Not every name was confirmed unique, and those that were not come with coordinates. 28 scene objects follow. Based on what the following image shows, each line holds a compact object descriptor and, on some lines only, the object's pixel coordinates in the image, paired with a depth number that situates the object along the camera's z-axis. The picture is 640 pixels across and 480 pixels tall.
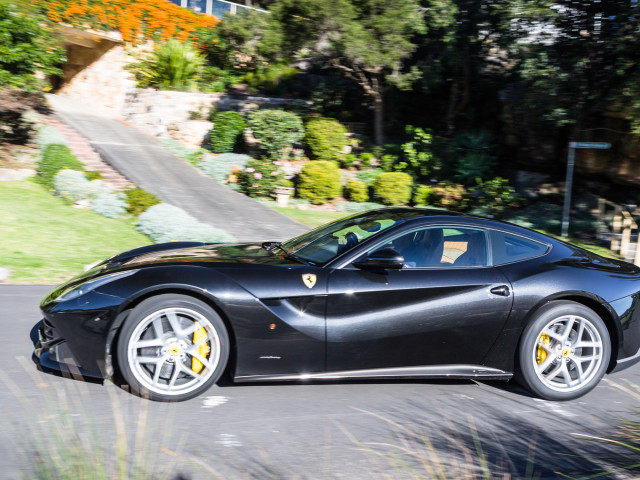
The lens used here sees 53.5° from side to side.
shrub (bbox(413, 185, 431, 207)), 16.52
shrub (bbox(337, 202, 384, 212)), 16.11
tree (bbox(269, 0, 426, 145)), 16.38
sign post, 14.18
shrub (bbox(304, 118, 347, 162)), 18.38
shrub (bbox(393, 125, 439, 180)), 17.79
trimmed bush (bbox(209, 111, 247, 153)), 18.98
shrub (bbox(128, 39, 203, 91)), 21.33
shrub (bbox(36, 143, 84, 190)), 13.41
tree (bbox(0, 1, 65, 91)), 13.82
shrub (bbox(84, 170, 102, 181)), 13.62
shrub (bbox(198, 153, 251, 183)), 17.18
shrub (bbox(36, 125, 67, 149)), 14.92
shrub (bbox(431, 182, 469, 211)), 16.11
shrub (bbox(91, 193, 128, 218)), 11.97
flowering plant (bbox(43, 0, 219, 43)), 21.81
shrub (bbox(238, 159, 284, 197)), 16.27
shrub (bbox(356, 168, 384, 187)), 17.43
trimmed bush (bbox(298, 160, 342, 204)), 16.42
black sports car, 4.17
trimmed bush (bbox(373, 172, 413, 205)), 16.39
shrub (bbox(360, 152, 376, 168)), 18.64
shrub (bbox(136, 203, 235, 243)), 10.69
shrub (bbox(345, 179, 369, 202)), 16.67
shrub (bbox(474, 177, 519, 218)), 15.63
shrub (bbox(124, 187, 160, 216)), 12.19
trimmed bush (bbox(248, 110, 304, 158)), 17.77
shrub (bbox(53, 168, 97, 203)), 12.53
